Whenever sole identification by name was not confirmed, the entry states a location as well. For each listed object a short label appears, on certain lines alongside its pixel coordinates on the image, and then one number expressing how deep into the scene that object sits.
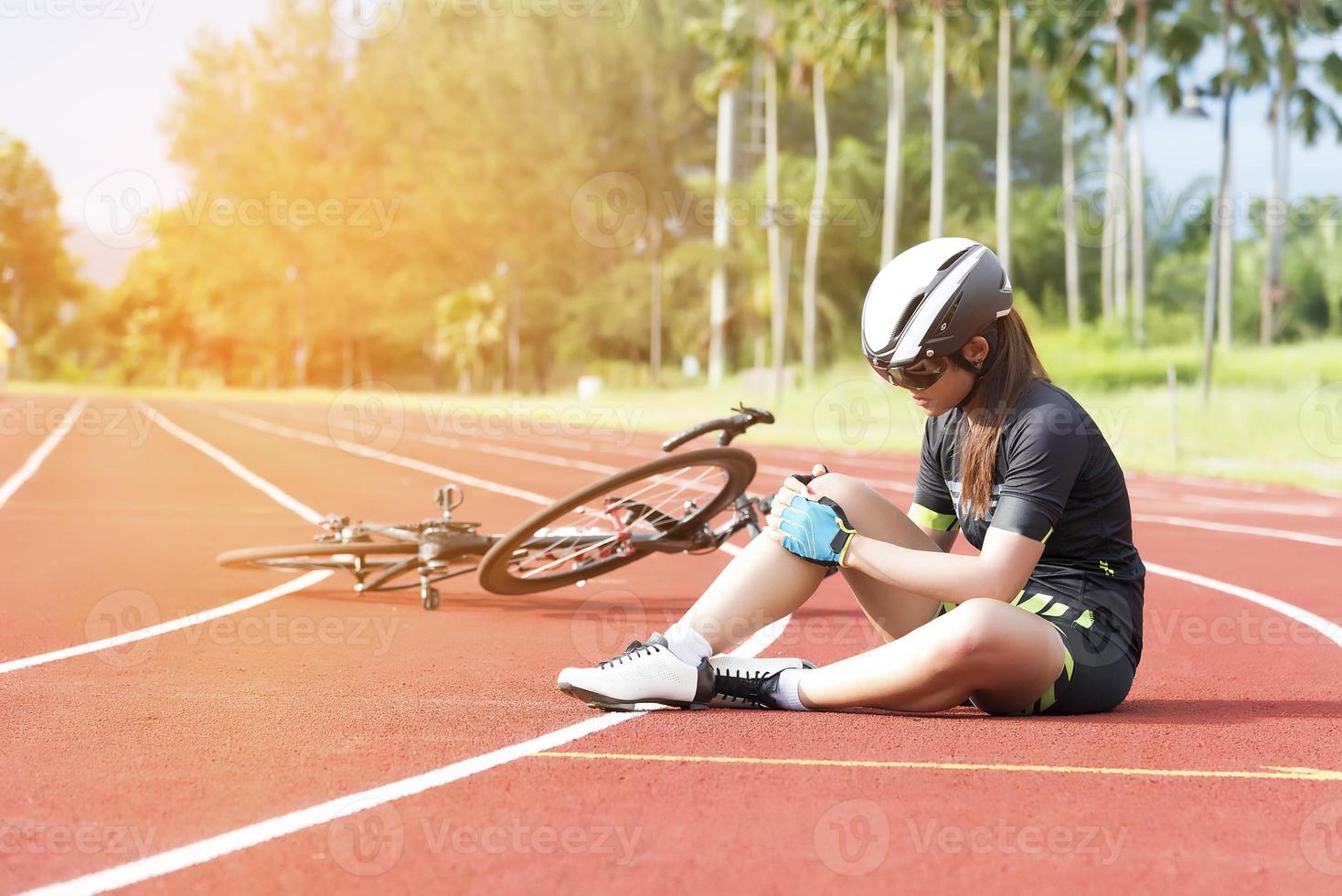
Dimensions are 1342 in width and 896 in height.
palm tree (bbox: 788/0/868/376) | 40.75
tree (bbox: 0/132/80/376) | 83.75
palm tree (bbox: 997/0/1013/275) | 40.22
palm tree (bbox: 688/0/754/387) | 51.27
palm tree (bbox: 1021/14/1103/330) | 41.38
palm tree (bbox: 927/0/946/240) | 38.12
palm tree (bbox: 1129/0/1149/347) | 41.59
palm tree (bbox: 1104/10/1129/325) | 43.56
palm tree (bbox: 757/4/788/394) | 43.78
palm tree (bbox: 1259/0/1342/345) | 43.44
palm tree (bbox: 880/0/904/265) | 40.44
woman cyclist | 4.70
